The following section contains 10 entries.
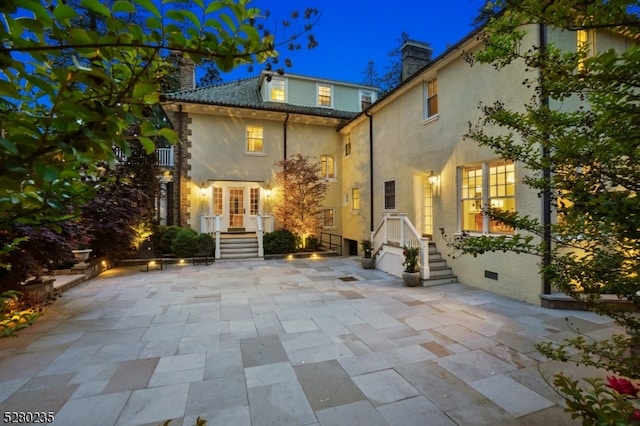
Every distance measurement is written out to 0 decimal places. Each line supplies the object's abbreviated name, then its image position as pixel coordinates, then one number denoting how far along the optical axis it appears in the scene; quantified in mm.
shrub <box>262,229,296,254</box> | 12133
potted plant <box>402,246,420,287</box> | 7234
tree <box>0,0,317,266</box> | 781
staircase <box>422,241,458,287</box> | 7469
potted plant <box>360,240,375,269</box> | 9664
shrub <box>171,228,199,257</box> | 11047
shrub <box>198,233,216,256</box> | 11461
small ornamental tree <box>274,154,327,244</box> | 12516
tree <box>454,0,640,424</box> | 1217
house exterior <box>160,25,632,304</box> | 6719
